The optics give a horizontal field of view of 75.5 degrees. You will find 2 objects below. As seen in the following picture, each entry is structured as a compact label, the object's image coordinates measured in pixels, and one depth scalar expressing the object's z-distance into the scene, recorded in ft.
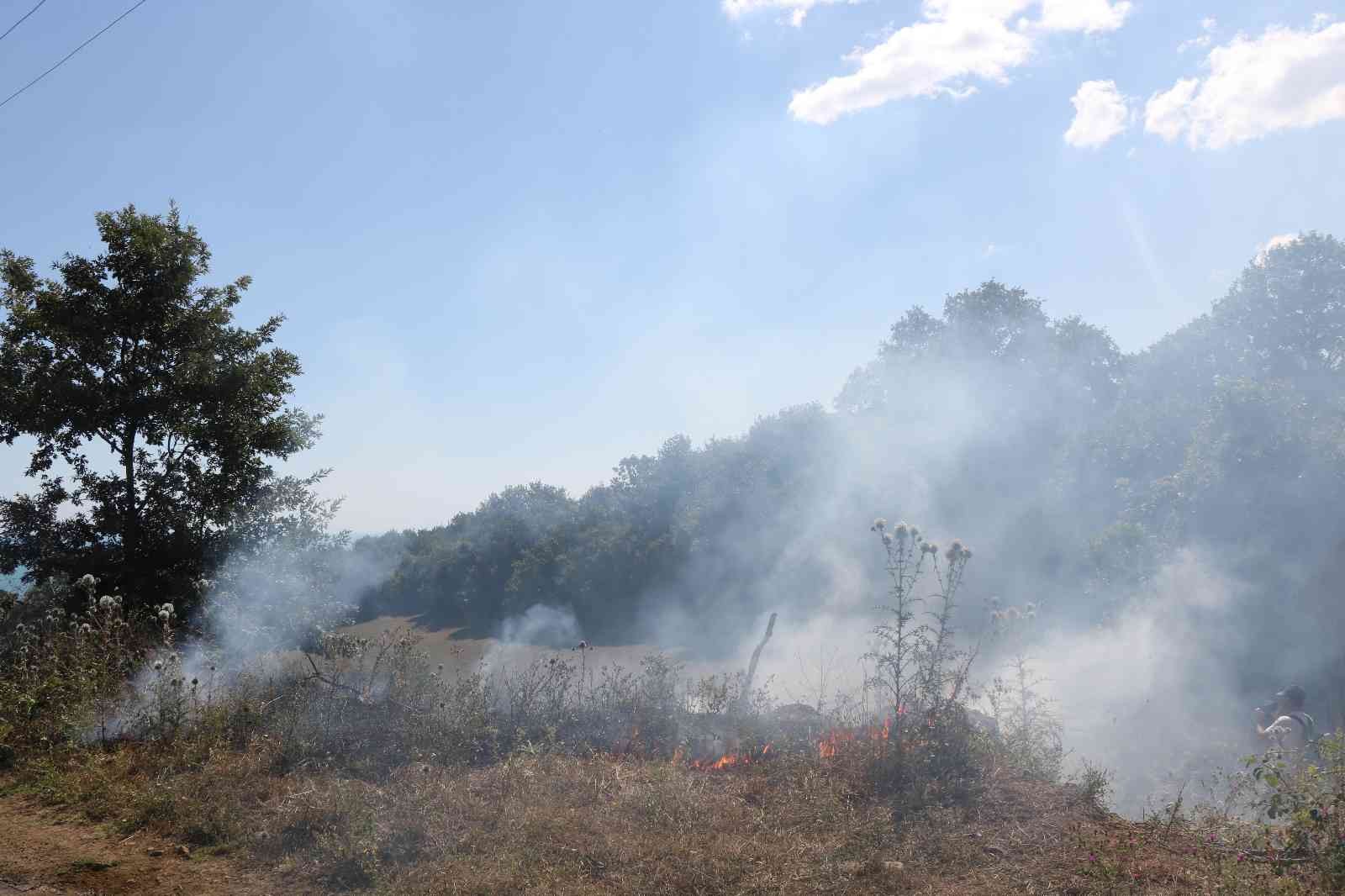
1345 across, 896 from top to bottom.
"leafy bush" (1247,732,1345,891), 13.03
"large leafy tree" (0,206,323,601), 30.42
